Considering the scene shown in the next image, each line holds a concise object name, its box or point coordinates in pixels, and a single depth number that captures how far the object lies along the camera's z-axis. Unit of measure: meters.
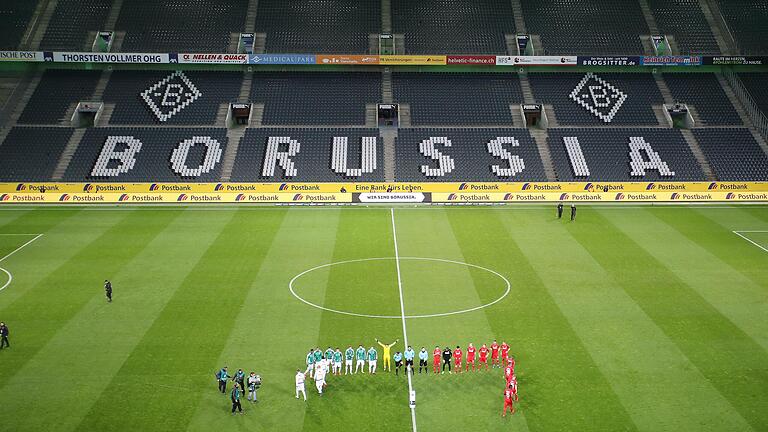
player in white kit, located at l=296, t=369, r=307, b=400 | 24.22
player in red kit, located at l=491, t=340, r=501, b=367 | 26.89
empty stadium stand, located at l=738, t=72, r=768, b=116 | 65.10
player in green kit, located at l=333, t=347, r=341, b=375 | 26.06
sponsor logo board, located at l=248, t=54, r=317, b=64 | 63.78
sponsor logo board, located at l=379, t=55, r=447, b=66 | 63.94
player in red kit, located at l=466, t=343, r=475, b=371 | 26.42
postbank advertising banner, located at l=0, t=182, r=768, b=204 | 54.00
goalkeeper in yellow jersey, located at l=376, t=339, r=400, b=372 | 26.78
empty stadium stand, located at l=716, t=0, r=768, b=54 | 67.50
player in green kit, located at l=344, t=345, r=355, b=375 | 26.34
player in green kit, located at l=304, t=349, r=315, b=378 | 25.75
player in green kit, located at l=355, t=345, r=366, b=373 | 26.22
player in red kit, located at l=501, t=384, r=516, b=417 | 23.30
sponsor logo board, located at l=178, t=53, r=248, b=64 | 63.25
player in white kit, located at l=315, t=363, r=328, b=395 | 24.81
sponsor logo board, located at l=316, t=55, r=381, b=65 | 63.97
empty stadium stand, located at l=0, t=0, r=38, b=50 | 65.75
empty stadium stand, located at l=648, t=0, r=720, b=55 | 67.61
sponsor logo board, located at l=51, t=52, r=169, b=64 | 62.75
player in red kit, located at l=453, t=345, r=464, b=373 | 26.48
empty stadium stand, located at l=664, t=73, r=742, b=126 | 64.25
